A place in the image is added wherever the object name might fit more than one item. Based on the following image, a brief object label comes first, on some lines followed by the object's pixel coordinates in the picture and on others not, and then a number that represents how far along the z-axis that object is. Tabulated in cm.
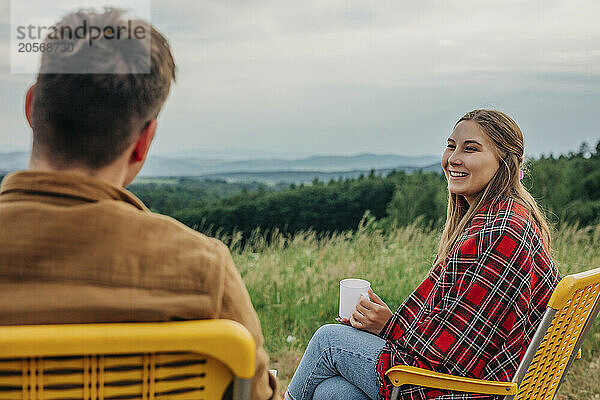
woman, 169
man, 87
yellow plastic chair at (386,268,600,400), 149
